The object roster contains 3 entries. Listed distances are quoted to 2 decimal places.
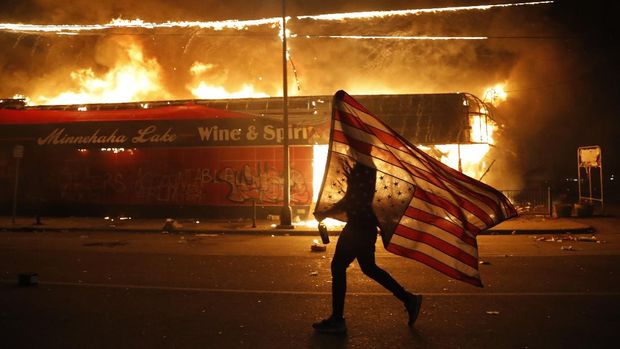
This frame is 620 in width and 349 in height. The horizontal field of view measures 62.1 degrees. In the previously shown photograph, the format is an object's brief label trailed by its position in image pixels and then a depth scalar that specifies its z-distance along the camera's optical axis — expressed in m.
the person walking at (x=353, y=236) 4.76
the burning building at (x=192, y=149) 18.86
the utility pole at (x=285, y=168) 15.98
